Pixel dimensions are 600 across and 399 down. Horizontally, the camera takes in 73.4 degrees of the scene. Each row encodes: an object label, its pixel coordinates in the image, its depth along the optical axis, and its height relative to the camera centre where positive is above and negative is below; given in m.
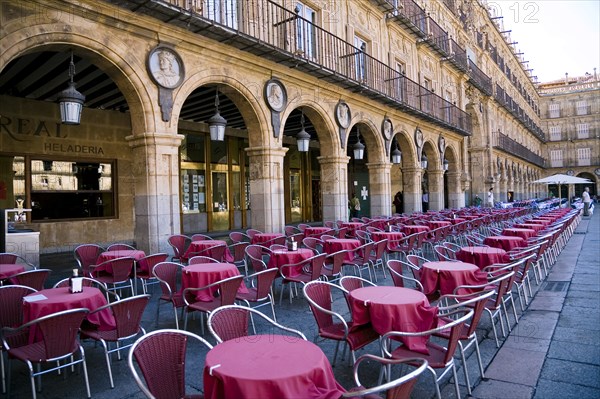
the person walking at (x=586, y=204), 21.28 -0.63
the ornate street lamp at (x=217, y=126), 7.49 +1.43
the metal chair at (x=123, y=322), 3.04 -0.93
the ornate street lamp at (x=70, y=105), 5.53 +1.41
